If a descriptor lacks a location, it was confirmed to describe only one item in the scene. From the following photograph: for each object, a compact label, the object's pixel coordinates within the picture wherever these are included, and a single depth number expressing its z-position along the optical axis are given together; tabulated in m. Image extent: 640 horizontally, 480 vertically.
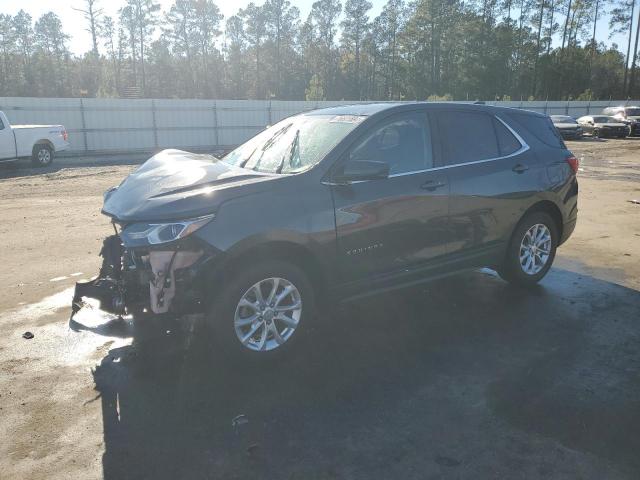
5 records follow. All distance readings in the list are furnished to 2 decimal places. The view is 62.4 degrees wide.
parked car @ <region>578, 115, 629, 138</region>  32.34
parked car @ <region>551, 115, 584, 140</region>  30.81
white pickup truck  16.41
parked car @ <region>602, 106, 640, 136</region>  33.03
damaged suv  3.67
